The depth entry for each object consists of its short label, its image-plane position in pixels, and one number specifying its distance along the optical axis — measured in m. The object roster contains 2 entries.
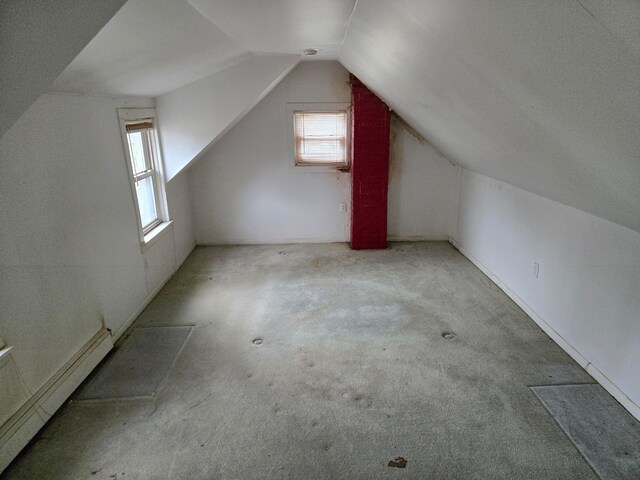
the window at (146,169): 3.55
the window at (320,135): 4.81
